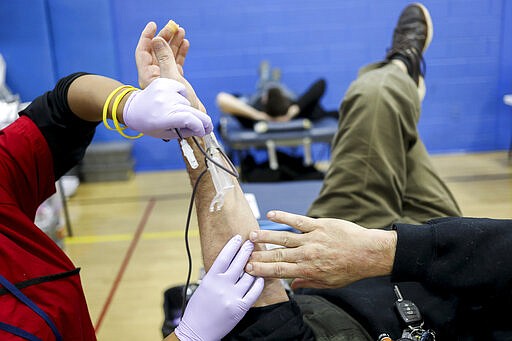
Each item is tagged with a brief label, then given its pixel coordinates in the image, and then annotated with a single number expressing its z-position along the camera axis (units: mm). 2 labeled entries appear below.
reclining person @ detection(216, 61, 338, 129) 3219
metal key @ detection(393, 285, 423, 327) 989
